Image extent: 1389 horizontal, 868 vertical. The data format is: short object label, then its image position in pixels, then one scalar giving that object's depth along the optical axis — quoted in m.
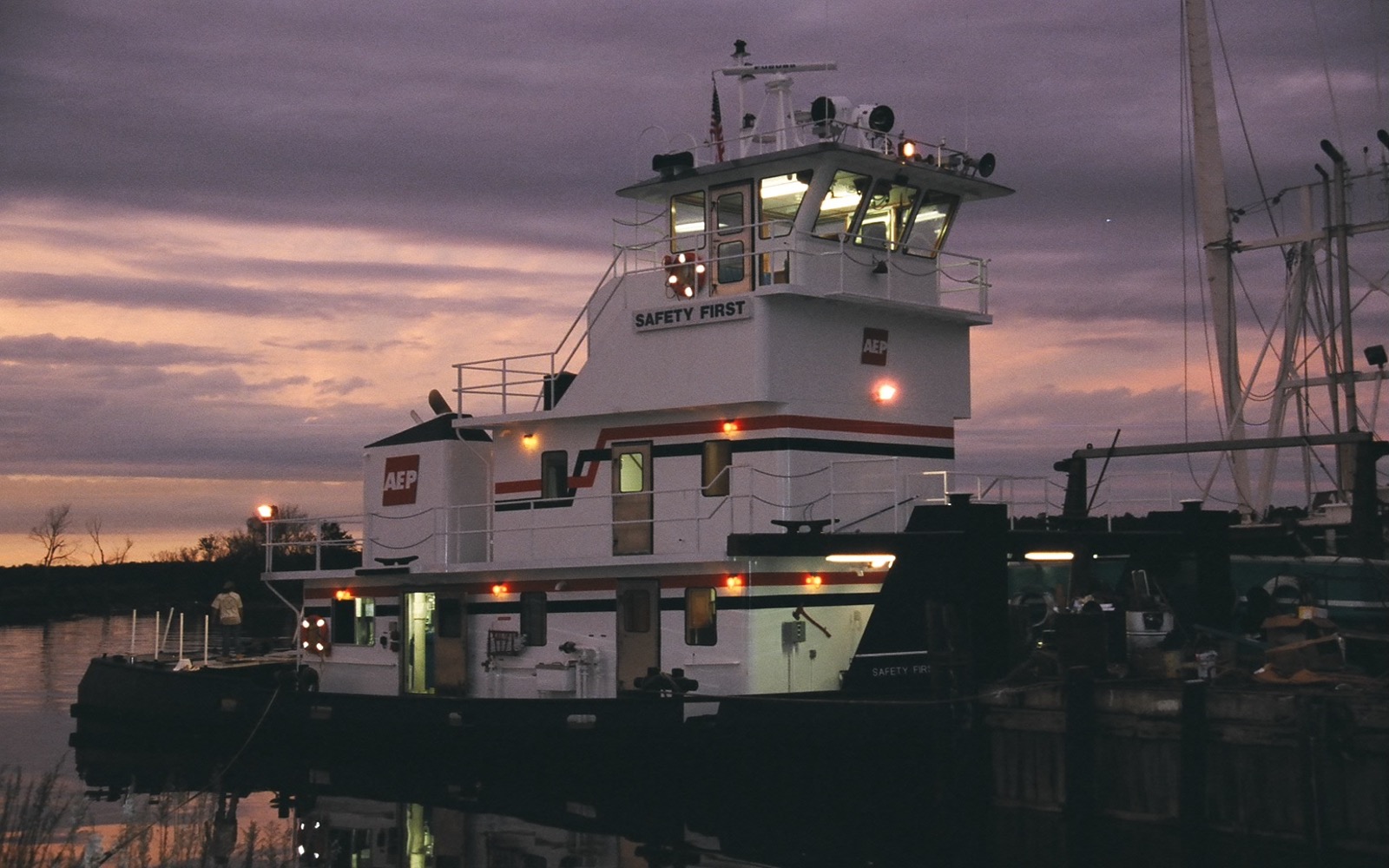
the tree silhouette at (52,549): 76.12
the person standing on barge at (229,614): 25.50
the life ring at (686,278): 18.62
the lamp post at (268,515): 21.95
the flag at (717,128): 19.50
